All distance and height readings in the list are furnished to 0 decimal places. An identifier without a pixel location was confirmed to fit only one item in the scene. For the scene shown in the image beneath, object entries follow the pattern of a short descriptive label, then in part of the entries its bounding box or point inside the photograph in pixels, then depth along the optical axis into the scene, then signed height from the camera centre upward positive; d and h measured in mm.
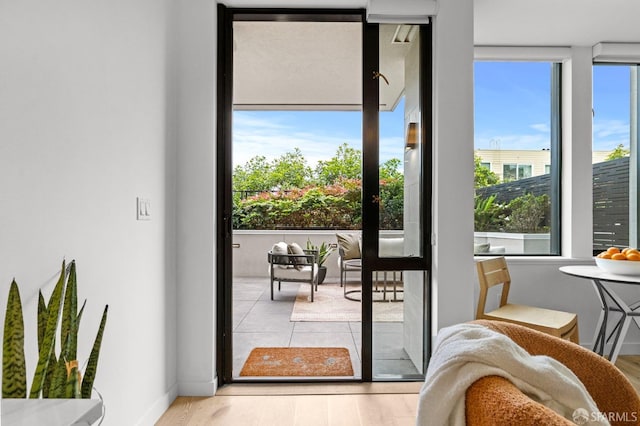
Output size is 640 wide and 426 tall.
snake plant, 930 -343
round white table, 2611 -661
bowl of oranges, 2576 -313
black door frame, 2713 +332
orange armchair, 841 -424
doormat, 2922 -1139
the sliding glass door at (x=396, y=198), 2756 +93
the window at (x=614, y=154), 3527 +495
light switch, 2021 +13
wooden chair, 2573 -683
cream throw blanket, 966 -401
